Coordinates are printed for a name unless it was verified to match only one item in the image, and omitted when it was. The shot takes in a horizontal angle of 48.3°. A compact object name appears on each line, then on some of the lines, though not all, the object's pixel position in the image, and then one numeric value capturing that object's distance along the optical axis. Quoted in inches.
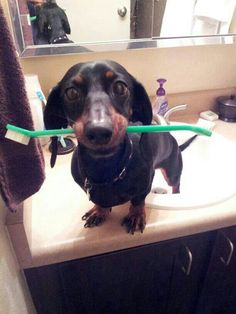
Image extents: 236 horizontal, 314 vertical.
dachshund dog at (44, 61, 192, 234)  19.0
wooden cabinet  26.6
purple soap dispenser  40.9
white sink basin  27.6
